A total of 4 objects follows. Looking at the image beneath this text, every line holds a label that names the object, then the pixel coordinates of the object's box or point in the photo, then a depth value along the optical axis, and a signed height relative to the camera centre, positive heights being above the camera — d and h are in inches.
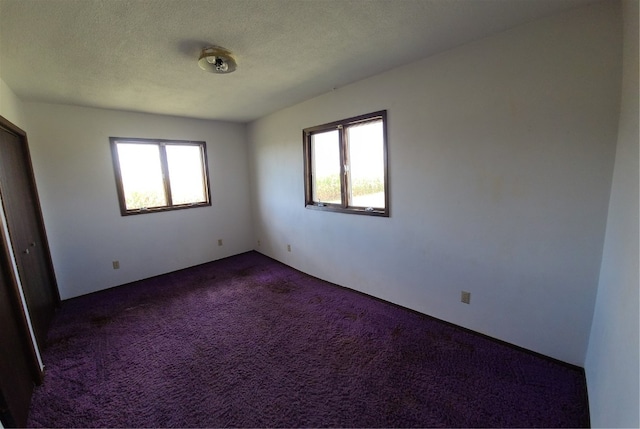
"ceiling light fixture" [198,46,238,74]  74.1 +37.0
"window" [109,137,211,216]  137.6 +6.6
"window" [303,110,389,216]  105.9 +6.0
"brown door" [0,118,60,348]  82.9 -15.0
